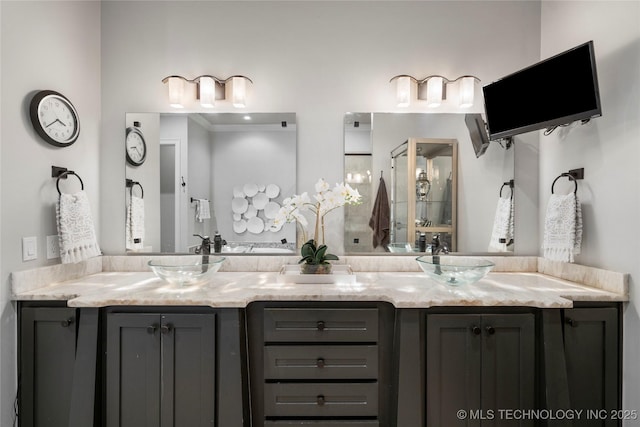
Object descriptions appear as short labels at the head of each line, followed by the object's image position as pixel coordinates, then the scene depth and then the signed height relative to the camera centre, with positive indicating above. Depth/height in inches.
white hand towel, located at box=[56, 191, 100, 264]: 72.4 -4.3
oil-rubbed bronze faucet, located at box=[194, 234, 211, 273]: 83.9 -9.9
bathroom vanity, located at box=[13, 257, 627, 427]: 63.5 -28.6
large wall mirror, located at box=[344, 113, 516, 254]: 89.0 +9.9
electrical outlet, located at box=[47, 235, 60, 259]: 73.2 -8.4
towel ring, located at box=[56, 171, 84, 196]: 74.0 +7.8
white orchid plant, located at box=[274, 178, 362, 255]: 81.8 +2.5
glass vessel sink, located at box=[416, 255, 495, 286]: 70.4 -13.1
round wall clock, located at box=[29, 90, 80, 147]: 69.4 +20.5
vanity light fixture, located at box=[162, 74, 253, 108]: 86.8 +32.0
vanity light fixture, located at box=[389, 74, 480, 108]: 87.2 +32.8
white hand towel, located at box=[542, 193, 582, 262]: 73.1 -3.5
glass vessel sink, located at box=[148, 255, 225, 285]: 70.8 -13.5
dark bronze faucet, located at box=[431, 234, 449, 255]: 83.4 -8.7
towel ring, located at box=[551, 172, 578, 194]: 76.0 +7.9
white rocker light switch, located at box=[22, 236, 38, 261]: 67.5 -8.1
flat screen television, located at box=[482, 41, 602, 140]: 63.6 +25.5
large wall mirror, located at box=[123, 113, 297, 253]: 89.9 +8.0
